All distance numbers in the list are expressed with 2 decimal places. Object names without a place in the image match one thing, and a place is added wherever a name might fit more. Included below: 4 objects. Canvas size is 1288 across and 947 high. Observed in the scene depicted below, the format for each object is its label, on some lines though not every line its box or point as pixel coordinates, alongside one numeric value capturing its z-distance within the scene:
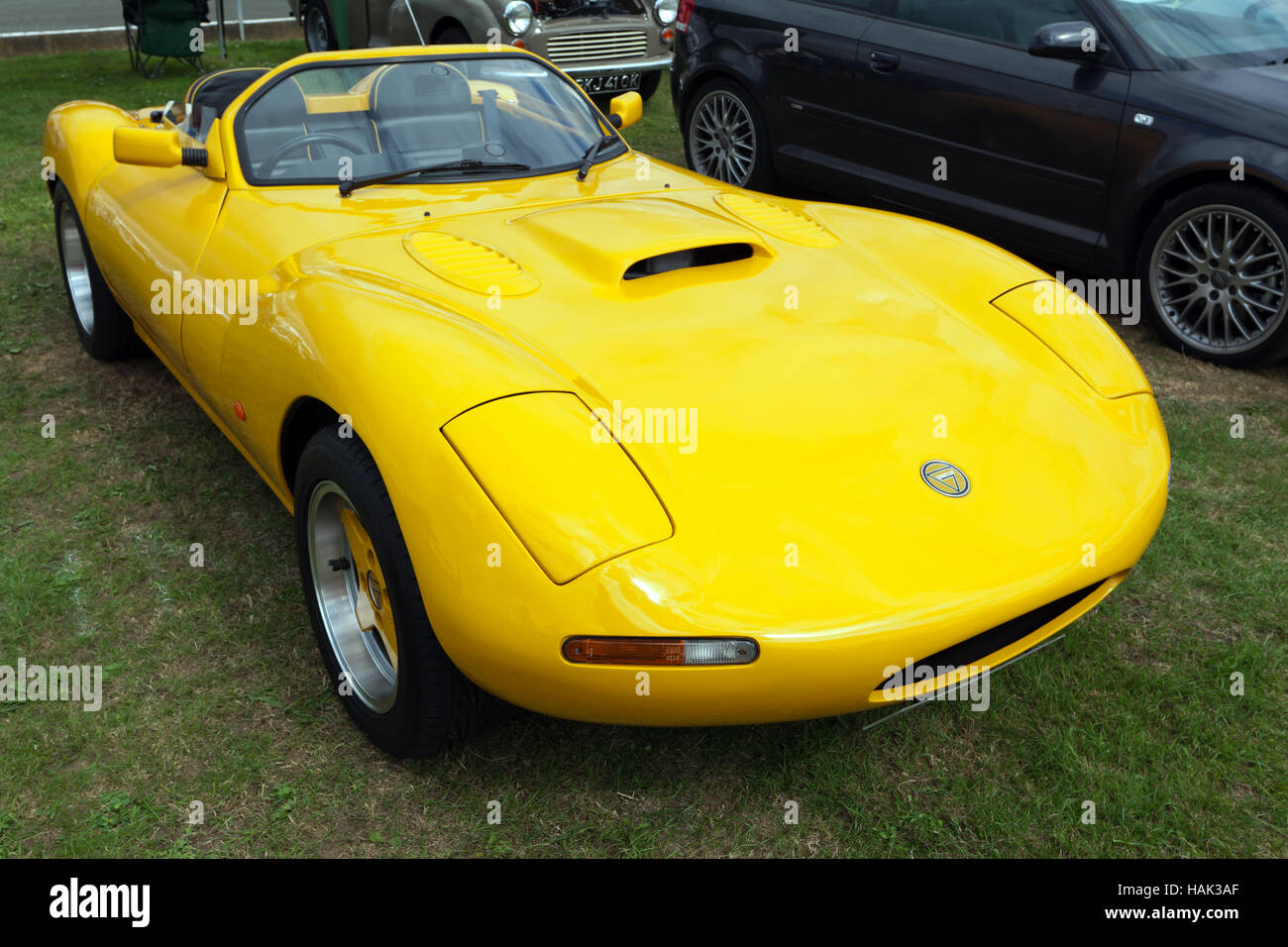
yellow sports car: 2.01
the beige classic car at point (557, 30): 8.17
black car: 4.60
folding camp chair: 10.89
